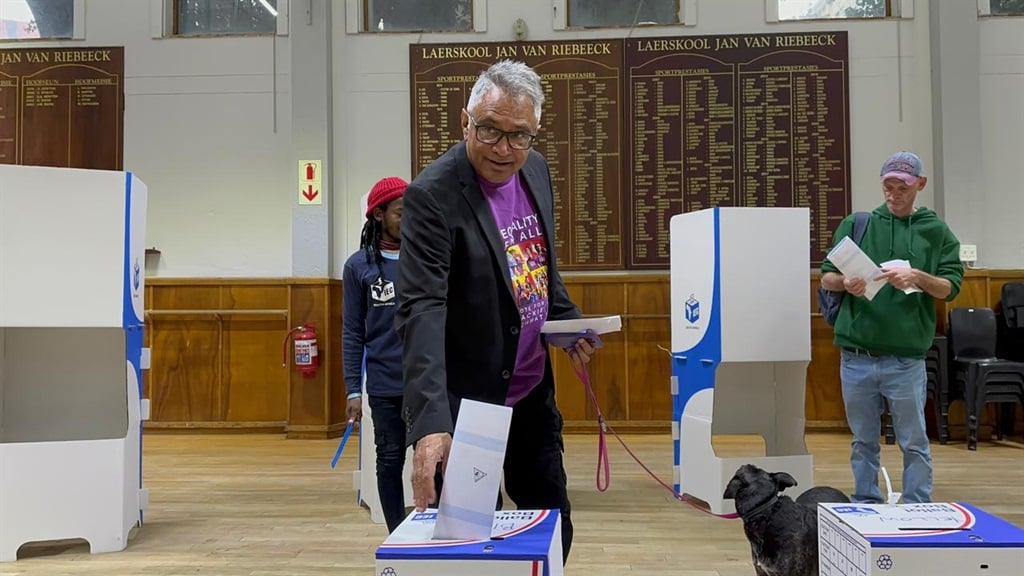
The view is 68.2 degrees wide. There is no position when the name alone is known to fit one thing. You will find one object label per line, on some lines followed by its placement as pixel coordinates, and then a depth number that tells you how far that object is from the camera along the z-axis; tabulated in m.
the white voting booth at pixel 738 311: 3.50
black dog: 1.90
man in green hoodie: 2.85
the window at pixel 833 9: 6.11
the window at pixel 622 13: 6.18
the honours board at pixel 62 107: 6.25
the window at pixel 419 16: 6.29
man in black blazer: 1.37
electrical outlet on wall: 5.73
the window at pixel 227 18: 6.41
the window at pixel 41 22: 6.41
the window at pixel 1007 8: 6.02
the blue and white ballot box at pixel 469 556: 1.11
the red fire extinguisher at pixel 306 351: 5.74
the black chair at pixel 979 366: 5.11
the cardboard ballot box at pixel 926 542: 1.29
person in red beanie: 2.41
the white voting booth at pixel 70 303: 2.96
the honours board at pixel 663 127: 6.01
